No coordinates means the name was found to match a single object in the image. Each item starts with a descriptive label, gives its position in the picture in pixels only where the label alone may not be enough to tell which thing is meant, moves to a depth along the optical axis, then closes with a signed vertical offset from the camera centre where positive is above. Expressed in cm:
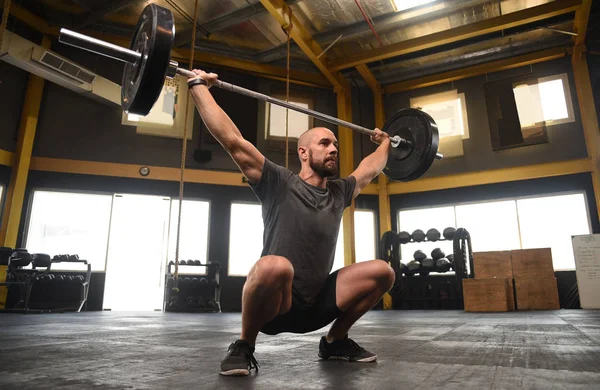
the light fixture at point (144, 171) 657 +155
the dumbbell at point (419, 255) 695 +25
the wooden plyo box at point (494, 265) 581 +8
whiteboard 559 +2
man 123 +1
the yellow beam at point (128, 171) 621 +155
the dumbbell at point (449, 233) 666 +60
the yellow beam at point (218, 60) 607 +362
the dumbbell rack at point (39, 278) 510 -11
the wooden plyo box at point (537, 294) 555 -31
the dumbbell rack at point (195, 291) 623 -33
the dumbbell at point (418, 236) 695 +57
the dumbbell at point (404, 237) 695 +55
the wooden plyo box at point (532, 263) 564 +10
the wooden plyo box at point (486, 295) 514 -30
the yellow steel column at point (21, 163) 582 +152
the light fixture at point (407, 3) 589 +378
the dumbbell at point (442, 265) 658 +8
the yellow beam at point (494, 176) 648 +156
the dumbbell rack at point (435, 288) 632 -29
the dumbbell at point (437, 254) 682 +27
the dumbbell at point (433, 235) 684 +58
